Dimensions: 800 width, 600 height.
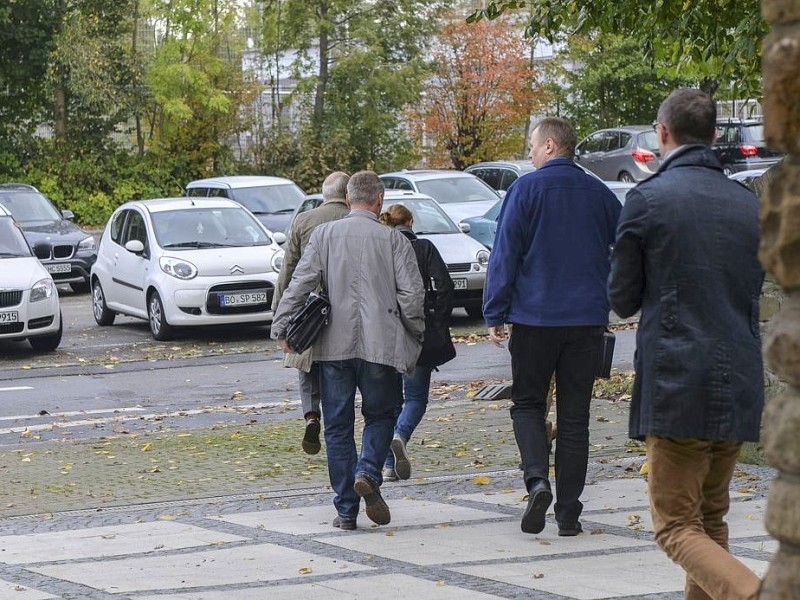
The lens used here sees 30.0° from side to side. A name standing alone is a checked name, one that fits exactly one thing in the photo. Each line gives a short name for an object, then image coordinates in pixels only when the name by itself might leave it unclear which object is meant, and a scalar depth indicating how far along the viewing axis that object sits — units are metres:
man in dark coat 5.09
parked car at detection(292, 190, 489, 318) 18.84
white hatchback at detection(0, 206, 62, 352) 16.78
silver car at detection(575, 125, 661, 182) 34.72
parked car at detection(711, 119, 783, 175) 32.53
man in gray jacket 7.50
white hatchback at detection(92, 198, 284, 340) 17.95
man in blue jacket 7.09
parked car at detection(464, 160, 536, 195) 30.61
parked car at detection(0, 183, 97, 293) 24.44
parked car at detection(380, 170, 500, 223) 25.17
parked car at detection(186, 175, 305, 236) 26.00
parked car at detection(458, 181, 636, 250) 22.44
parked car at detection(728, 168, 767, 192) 20.03
